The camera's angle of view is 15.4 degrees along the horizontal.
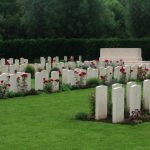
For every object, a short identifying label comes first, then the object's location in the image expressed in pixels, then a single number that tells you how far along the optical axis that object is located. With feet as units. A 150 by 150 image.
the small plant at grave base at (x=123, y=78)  61.58
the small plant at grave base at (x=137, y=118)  33.68
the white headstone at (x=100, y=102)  34.54
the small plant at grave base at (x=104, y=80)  57.85
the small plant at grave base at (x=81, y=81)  57.19
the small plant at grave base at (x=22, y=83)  50.42
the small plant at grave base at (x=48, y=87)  51.96
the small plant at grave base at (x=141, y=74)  65.87
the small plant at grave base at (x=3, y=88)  47.88
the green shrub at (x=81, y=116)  35.42
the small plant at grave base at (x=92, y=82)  58.38
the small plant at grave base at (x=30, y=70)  72.37
